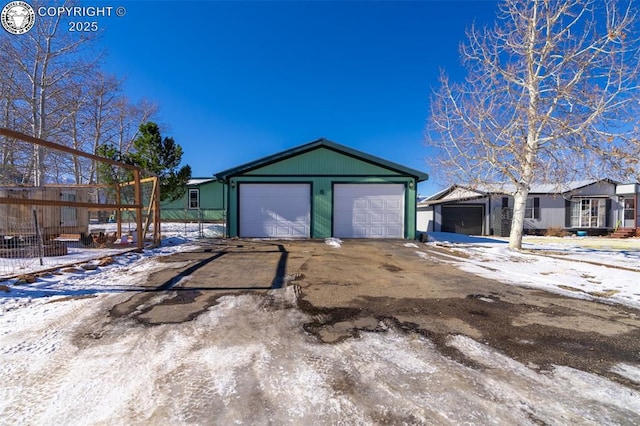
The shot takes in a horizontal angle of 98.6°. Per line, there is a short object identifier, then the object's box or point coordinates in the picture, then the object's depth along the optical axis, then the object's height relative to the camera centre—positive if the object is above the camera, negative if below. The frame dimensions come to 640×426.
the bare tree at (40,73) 12.52 +6.40
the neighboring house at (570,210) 17.70 -0.18
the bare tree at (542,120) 7.70 +2.69
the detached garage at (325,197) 11.96 +0.41
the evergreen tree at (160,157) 11.99 +2.18
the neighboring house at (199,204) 21.30 +0.18
